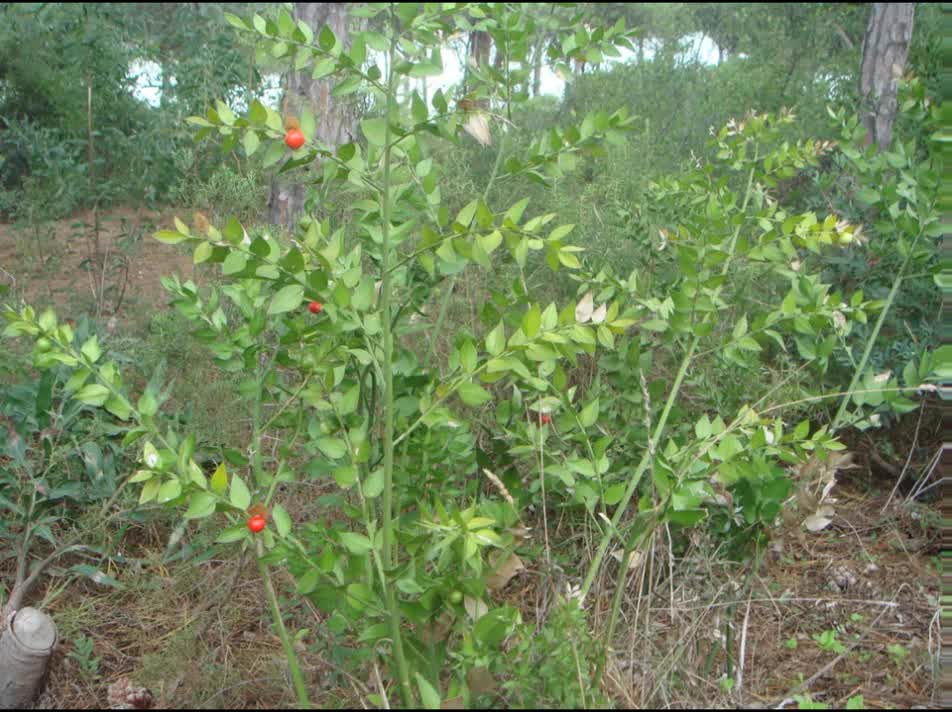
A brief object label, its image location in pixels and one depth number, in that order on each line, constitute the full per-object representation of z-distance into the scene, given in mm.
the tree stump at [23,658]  2291
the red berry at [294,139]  1839
